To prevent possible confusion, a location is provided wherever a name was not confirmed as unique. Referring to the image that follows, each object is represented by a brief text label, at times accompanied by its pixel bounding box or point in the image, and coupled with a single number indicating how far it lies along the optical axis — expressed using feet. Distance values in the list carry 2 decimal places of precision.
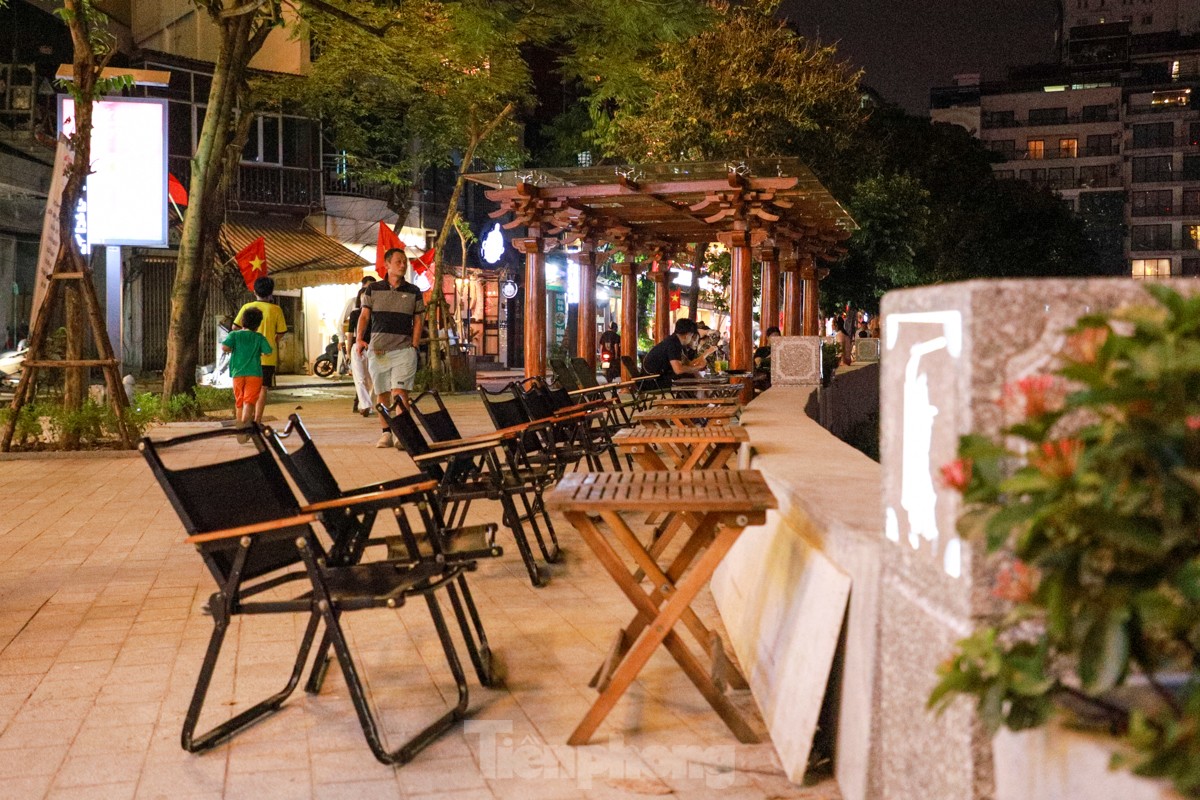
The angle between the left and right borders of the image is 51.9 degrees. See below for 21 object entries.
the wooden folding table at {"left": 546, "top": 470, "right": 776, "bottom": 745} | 12.73
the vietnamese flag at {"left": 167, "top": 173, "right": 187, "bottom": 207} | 78.95
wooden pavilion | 50.14
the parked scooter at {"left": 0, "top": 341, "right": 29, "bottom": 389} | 71.46
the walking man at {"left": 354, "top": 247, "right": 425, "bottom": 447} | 40.70
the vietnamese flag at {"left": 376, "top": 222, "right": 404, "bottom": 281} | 74.08
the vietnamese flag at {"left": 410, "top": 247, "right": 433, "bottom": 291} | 86.33
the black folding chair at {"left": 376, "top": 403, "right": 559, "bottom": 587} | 20.17
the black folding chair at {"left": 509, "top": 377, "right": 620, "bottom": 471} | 27.37
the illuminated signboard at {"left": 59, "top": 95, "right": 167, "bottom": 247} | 50.06
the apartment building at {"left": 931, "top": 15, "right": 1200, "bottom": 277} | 344.90
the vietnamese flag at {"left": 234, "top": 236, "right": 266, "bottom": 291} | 72.95
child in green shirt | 42.96
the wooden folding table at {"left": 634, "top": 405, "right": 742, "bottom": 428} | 26.45
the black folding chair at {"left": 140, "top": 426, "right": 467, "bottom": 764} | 12.89
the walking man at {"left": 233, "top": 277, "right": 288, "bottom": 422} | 44.74
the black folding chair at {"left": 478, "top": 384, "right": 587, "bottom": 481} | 24.94
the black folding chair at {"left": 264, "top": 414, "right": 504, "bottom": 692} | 14.92
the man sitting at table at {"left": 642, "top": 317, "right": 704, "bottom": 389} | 45.65
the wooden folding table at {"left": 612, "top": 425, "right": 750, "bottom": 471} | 20.77
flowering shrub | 5.64
